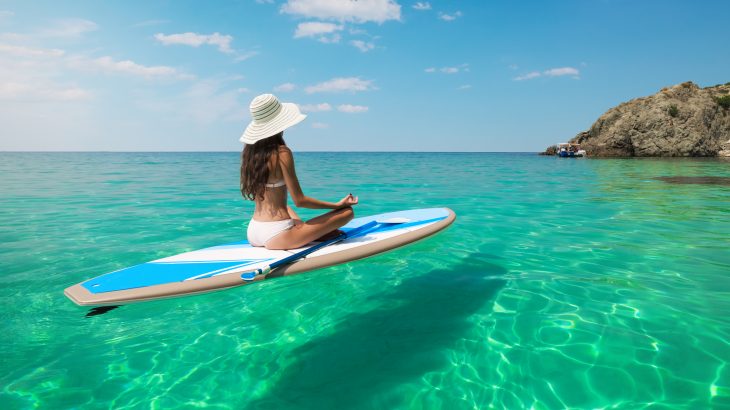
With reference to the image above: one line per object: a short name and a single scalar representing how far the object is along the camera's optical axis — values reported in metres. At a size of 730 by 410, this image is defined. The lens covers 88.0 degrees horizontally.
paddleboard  3.18
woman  3.85
